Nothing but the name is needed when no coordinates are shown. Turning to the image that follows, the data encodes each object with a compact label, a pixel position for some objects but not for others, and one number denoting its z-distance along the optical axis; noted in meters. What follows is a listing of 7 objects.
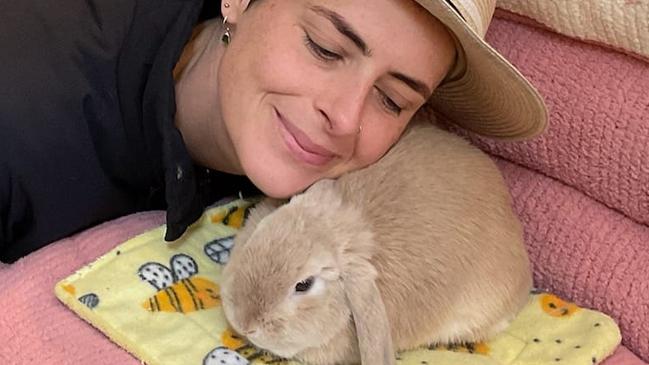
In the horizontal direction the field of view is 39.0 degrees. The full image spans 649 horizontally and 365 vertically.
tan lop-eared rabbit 0.96
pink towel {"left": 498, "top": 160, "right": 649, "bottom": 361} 1.15
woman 1.02
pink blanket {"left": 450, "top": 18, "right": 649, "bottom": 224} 1.15
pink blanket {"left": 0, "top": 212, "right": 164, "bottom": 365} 0.98
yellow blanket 1.00
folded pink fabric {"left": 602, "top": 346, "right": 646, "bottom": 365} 1.09
